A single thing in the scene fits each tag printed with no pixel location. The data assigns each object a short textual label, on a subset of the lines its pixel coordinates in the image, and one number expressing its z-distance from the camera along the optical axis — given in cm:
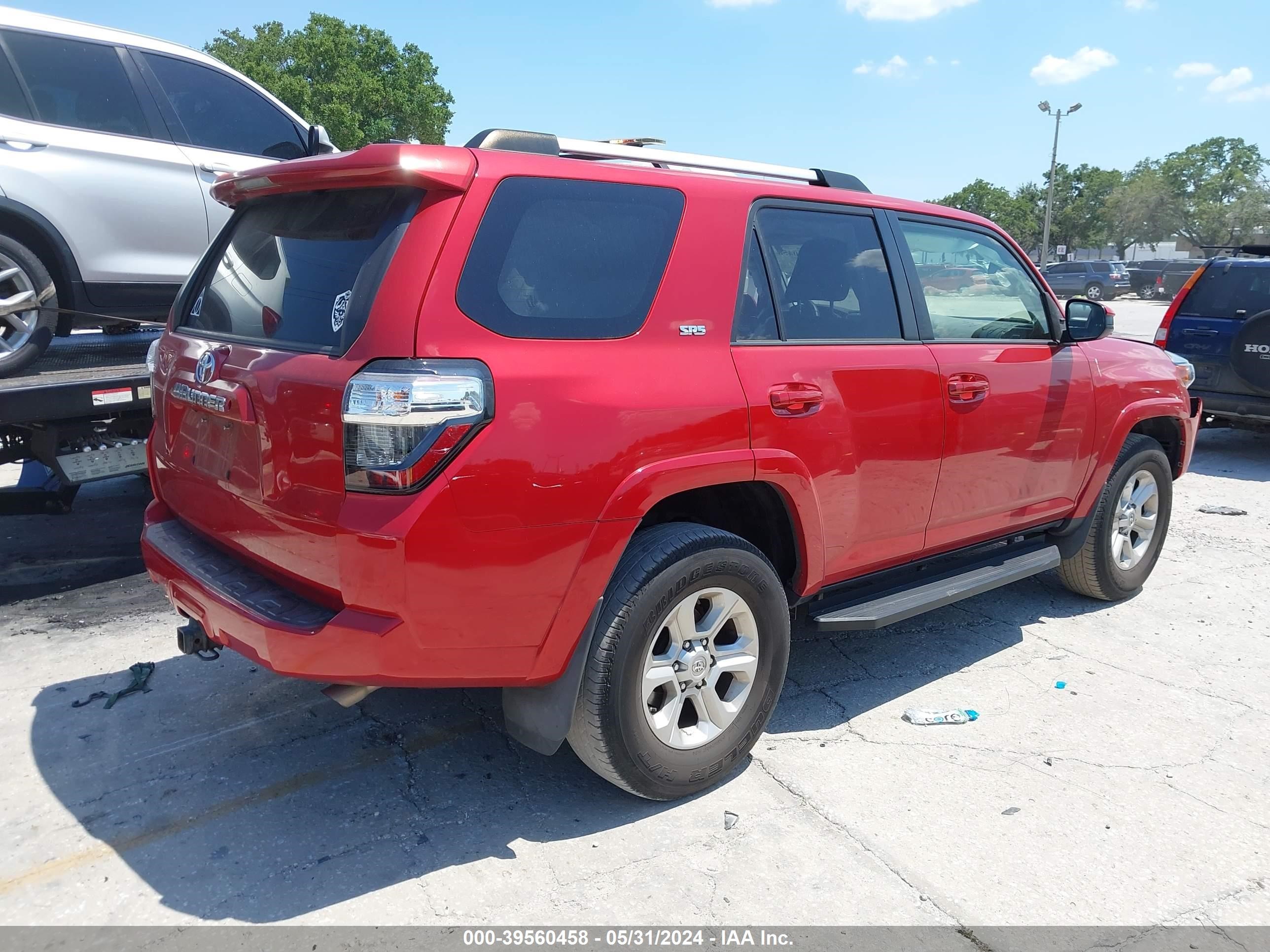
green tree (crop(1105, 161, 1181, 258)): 7469
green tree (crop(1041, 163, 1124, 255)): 8331
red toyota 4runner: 243
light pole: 4928
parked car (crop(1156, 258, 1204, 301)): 3612
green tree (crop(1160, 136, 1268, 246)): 6800
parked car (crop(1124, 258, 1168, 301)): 4162
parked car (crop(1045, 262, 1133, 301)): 4081
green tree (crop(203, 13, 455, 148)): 4222
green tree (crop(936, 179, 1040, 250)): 8319
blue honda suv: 811
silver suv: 480
